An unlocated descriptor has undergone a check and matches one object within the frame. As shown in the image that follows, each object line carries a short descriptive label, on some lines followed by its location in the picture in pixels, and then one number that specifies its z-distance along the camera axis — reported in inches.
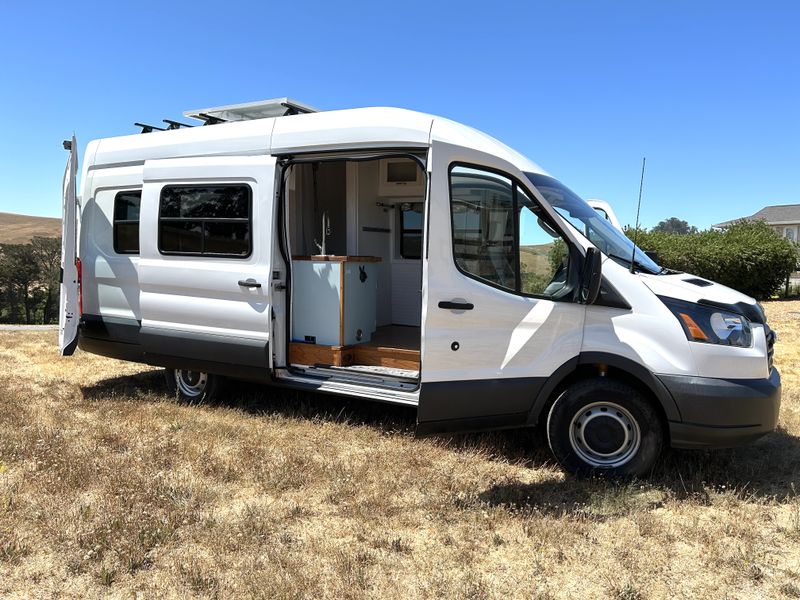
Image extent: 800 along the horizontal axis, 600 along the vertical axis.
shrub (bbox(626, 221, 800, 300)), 722.8
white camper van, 161.9
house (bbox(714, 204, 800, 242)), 1895.9
